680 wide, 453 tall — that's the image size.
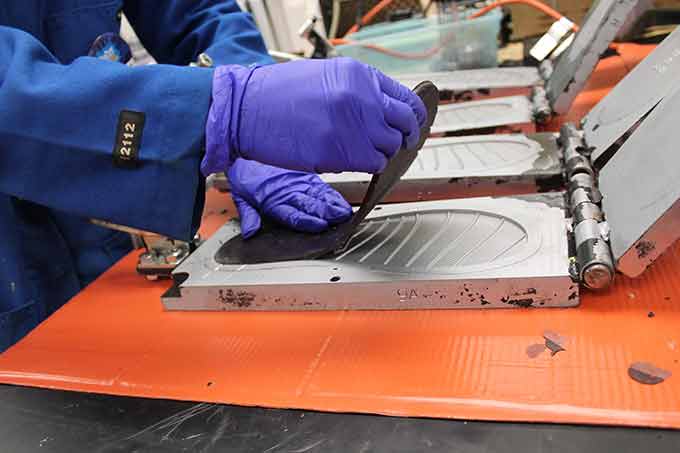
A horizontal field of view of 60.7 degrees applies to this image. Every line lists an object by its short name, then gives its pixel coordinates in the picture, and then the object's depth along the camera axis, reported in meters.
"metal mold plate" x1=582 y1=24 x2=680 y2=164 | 1.03
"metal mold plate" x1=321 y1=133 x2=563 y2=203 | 1.10
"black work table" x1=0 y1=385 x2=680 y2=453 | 0.58
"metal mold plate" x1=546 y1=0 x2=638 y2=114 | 1.38
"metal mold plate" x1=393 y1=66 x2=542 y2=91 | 1.71
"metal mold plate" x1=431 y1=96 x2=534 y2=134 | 1.44
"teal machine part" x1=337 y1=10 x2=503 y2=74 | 2.05
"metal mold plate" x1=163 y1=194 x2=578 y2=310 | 0.79
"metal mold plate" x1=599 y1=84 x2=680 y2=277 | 0.72
